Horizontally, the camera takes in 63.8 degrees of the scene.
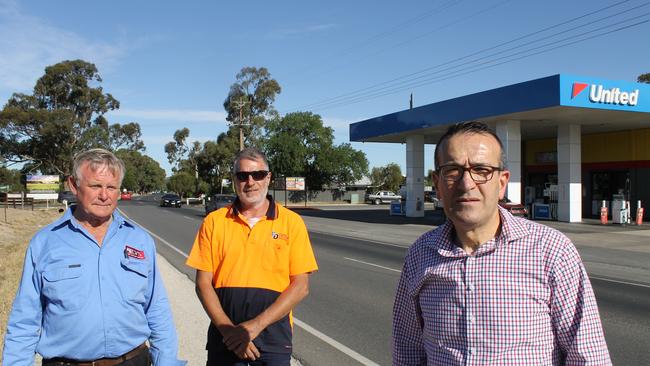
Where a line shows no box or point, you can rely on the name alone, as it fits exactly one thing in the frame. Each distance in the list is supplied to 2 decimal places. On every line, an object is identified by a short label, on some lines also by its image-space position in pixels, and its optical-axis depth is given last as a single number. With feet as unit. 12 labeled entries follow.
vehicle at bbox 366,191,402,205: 209.56
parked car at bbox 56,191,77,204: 156.99
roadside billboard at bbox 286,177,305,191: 169.37
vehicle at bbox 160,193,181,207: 163.84
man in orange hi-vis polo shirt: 10.32
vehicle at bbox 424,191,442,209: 213.54
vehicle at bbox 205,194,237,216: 95.13
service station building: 66.74
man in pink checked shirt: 5.99
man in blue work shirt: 8.63
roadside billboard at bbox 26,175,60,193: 168.14
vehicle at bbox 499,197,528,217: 62.73
